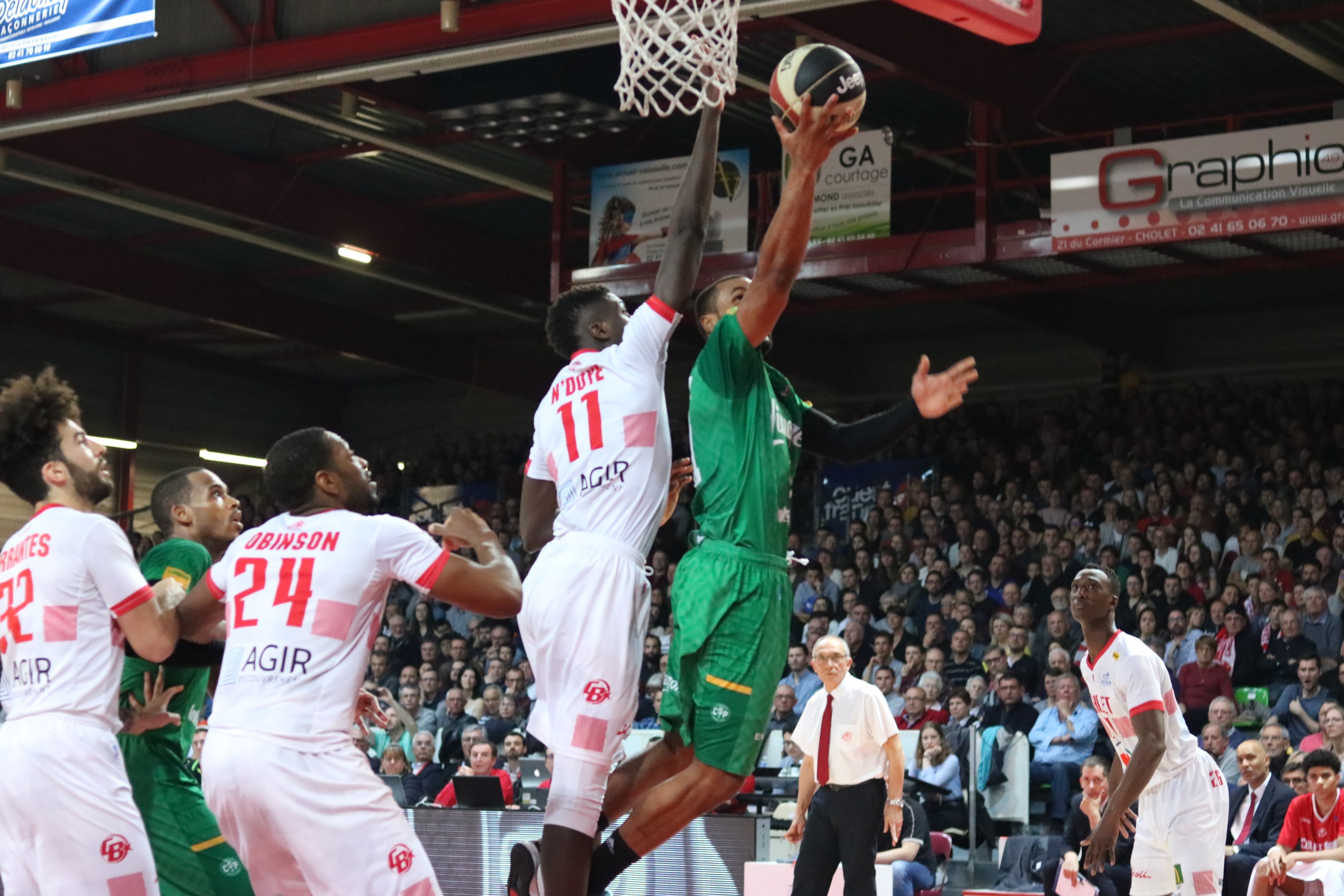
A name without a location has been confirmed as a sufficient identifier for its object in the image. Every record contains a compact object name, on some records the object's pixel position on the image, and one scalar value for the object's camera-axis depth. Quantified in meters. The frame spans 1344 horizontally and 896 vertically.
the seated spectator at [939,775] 15.01
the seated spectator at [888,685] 17.11
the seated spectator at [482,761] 16.64
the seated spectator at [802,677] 17.69
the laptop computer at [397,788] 14.47
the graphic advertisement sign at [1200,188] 15.69
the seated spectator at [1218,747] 14.06
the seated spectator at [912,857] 13.02
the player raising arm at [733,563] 5.91
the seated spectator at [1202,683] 15.39
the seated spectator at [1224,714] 14.23
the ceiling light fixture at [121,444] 30.28
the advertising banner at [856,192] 17.73
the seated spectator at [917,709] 16.33
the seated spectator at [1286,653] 15.36
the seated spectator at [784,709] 17.11
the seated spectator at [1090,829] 11.98
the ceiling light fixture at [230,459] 31.66
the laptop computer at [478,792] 13.27
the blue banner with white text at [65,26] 12.12
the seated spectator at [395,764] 18.14
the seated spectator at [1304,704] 14.55
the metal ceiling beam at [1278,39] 15.64
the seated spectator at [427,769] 17.33
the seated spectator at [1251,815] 12.29
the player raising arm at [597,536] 5.84
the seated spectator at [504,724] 18.52
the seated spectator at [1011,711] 15.71
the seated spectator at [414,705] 19.98
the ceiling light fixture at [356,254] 22.23
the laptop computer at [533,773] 14.33
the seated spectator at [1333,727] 13.41
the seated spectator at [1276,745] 13.70
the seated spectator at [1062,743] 14.88
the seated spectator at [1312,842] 11.40
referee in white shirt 11.23
